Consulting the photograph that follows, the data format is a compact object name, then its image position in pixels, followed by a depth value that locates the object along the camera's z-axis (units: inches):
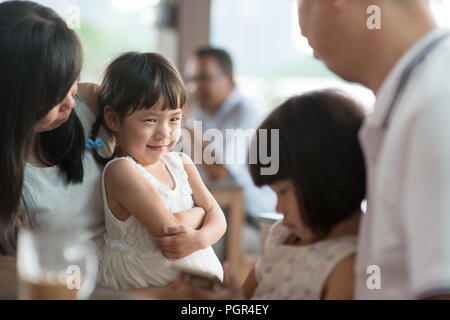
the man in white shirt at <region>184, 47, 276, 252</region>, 112.7
